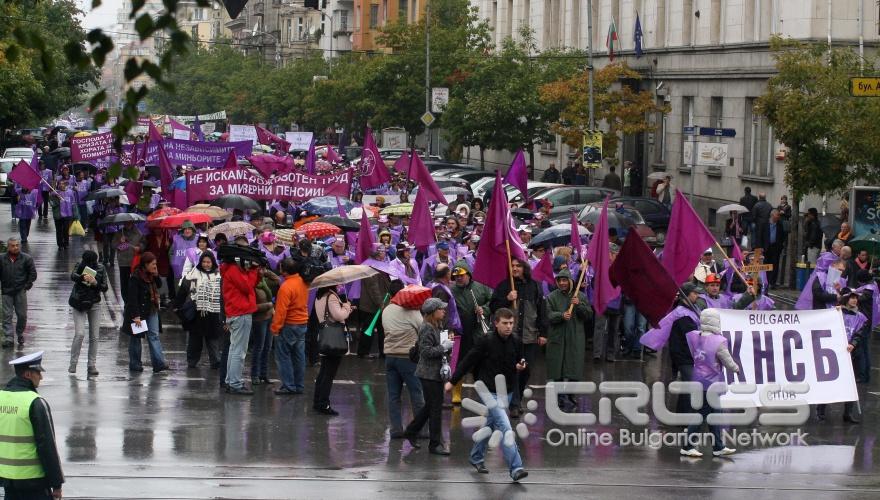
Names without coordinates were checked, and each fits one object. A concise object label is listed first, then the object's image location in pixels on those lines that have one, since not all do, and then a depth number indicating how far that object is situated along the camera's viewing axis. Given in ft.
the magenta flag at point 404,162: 125.49
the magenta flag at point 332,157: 142.22
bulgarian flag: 156.56
